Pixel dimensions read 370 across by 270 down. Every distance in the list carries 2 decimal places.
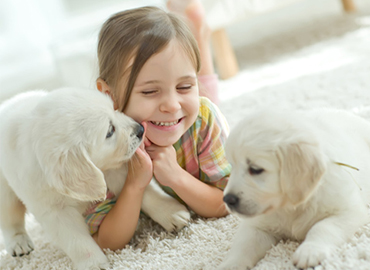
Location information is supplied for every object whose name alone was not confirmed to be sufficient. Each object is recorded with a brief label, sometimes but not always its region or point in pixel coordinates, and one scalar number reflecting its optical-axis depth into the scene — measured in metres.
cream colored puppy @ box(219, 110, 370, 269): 1.10
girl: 1.63
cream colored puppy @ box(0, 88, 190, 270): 1.43
